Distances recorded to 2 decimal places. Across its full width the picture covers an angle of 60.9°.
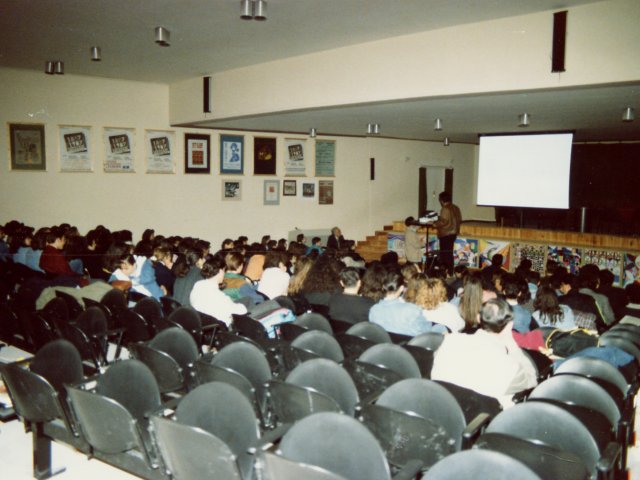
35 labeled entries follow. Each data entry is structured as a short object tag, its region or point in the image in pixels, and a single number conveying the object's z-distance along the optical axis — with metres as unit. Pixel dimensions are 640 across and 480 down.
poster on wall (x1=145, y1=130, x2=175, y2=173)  10.80
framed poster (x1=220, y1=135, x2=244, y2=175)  11.88
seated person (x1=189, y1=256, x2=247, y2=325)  4.98
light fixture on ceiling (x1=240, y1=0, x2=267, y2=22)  5.07
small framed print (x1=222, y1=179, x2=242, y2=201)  11.99
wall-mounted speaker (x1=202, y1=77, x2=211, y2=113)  9.30
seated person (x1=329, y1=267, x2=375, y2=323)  4.73
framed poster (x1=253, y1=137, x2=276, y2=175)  12.43
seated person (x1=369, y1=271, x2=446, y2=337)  4.42
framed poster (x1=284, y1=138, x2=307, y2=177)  13.00
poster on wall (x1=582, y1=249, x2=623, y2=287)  10.77
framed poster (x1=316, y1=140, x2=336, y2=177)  13.64
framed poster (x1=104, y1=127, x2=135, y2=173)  10.30
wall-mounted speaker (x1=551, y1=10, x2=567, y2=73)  5.11
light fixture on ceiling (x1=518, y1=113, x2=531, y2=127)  8.56
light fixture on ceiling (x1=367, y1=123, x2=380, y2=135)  11.19
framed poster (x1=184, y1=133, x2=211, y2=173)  11.32
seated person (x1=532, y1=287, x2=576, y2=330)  4.78
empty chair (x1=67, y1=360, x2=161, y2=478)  2.70
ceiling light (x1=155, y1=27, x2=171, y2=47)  6.09
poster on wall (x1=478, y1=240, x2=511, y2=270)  12.28
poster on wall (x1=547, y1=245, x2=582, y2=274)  11.38
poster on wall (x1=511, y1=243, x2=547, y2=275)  11.86
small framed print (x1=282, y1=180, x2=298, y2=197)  13.04
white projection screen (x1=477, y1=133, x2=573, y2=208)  11.00
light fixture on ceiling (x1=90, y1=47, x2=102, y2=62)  7.30
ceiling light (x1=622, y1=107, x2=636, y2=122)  7.37
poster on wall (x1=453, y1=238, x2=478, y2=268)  12.75
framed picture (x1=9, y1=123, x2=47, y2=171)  9.34
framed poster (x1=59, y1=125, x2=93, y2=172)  9.83
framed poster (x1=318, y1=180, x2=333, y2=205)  13.80
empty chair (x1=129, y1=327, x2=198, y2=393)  3.42
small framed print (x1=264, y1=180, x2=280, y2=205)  12.70
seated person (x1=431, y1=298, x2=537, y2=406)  3.04
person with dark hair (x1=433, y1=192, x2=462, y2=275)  10.27
